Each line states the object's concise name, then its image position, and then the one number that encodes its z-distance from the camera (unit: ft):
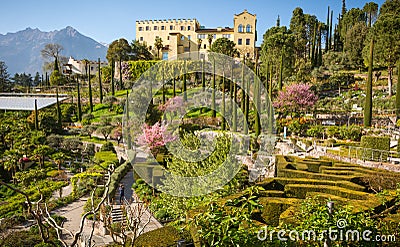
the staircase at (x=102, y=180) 59.72
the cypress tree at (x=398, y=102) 77.91
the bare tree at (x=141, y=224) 38.11
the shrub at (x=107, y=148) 79.82
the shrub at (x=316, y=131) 75.82
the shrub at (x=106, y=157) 66.92
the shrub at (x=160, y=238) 24.03
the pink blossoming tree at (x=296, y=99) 91.40
